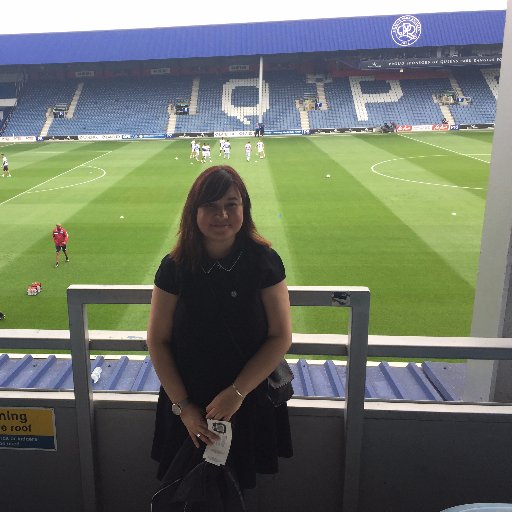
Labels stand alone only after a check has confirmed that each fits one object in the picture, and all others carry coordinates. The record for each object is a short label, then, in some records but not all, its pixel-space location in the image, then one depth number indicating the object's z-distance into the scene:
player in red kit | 11.16
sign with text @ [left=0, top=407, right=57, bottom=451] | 2.83
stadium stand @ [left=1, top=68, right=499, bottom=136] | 45.69
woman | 2.17
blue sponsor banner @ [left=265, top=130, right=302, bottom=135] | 43.84
